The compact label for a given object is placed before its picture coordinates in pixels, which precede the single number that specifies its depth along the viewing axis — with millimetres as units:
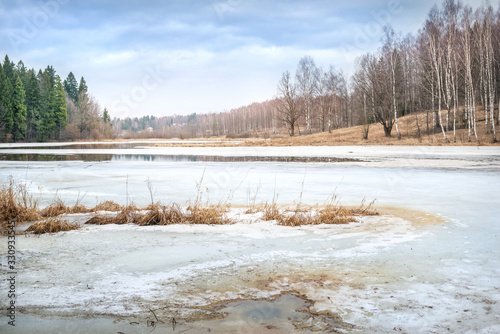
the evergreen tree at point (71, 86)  110312
